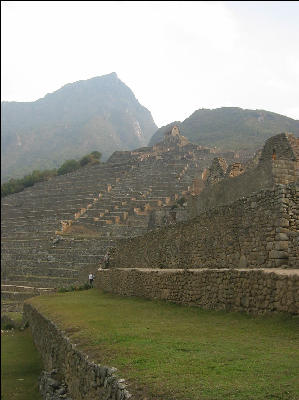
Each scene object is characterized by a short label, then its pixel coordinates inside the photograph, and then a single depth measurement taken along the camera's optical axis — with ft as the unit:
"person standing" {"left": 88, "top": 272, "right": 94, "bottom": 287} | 76.91
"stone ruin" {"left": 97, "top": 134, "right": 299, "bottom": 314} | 24.25
